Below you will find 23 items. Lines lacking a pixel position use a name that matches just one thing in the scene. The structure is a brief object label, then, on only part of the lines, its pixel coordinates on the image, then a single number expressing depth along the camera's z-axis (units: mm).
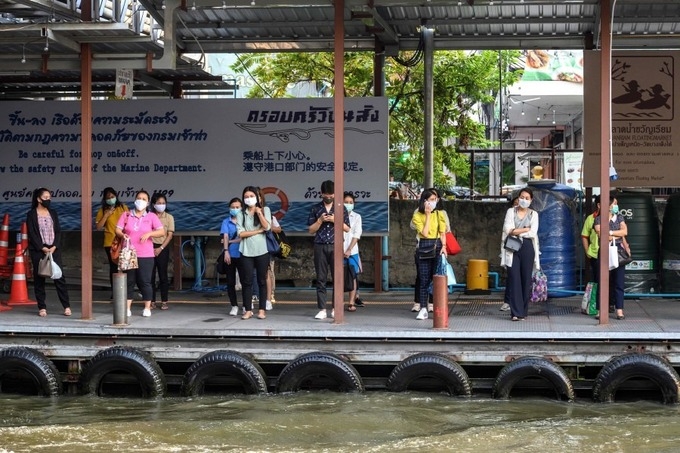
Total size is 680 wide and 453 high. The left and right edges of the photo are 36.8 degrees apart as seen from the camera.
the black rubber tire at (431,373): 11250
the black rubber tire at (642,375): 10977
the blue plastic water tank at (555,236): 14984
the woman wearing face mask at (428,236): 13112
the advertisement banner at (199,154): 15844
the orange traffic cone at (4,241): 15906
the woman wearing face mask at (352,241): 13703
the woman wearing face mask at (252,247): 12945
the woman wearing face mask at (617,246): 12664
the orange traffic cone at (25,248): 15033
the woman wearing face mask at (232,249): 13570
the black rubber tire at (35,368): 11727
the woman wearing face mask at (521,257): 12758
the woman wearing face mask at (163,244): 14086
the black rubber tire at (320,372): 11398
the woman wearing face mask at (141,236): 13133
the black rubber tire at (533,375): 11148
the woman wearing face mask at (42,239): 13266
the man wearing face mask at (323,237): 13133
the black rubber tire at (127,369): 11586
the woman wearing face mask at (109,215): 14812
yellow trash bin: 15711
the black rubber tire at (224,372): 11453
